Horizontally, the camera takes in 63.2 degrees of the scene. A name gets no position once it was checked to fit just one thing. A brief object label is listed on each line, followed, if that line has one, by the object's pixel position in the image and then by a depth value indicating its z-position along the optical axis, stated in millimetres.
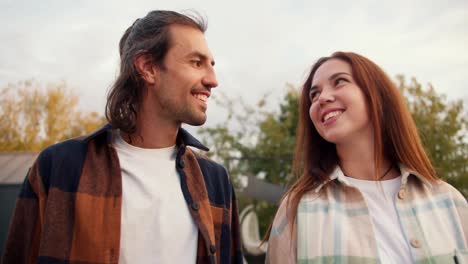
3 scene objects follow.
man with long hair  1658
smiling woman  1755
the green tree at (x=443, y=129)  12445
